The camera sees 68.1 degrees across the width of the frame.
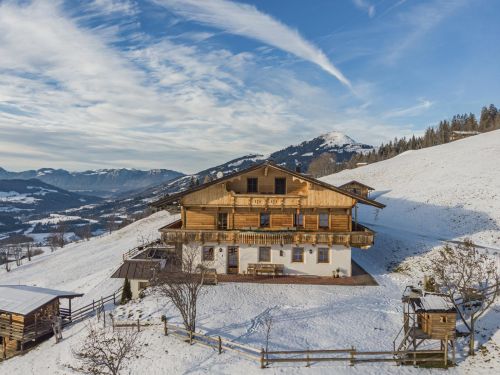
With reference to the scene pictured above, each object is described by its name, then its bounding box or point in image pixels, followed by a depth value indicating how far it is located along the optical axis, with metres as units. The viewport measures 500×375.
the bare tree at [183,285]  22.12
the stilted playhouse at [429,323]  20.33
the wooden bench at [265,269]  31.73
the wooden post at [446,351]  19.97
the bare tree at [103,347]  20.11
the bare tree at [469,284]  22.02
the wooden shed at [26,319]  26.94
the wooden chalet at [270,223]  31.61
